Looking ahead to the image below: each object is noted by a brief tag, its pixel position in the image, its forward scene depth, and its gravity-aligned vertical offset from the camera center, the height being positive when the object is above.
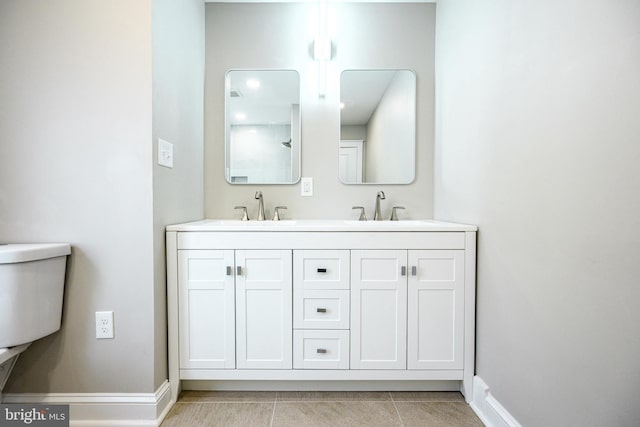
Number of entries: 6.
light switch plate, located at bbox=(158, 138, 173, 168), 1.30 +0.24
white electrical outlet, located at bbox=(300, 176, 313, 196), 1.90 +0.14
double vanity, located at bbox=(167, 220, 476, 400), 1.37 -0.47
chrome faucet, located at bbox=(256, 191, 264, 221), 1.85 -0.01
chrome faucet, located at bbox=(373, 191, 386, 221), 1.85 -0.03
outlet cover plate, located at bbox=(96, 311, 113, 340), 1.25 -0.51
